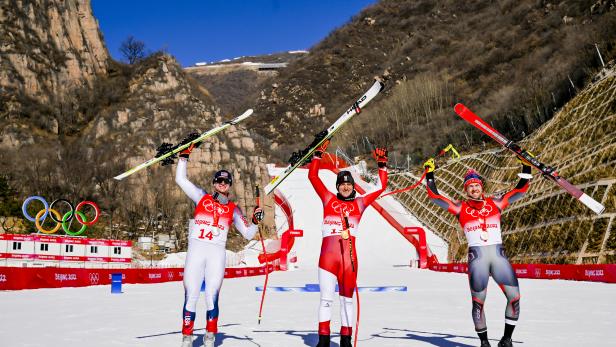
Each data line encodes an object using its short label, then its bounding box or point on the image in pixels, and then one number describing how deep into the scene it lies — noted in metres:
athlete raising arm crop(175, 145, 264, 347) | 7.59
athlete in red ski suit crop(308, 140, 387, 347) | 7.31
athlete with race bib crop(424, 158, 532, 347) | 7.51
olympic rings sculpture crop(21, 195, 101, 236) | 34.28
